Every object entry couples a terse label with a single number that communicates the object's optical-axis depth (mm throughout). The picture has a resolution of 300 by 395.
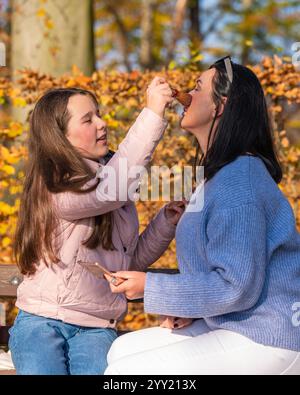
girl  2889
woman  2447
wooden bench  3821
